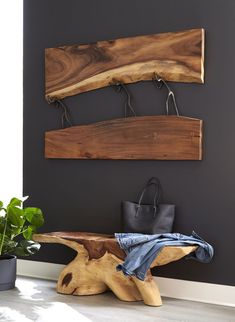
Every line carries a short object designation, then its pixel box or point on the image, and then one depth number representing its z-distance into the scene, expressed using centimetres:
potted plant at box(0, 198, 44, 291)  402
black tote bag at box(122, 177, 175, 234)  385
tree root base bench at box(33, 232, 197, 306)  363
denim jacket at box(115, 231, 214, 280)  348
